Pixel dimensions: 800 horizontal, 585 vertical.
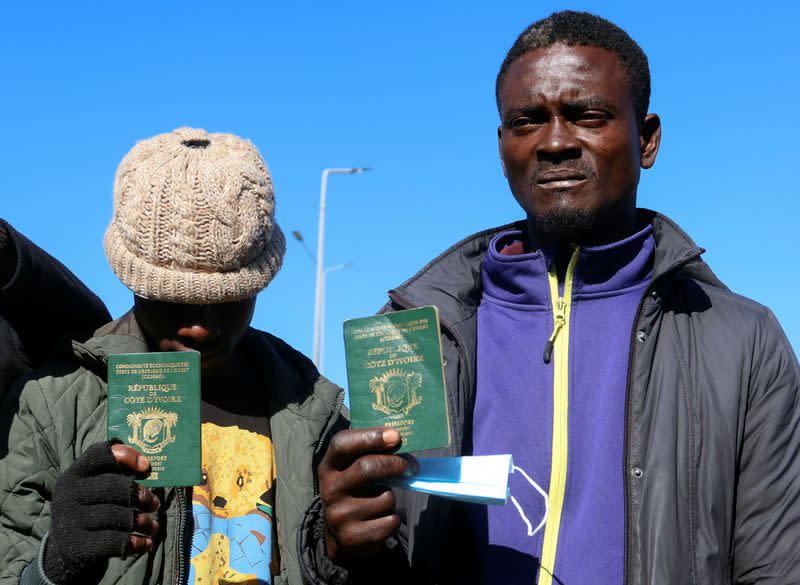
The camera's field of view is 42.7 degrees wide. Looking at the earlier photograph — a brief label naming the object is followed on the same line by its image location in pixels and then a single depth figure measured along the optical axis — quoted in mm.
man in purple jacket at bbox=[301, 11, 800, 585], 2588
